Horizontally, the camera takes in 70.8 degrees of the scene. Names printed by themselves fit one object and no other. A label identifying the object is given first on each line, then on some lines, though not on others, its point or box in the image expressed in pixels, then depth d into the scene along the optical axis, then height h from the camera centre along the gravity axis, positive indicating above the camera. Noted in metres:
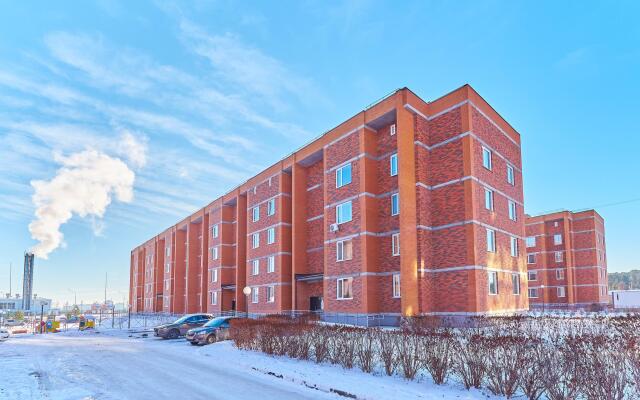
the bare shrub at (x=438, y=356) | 9.66 -2.06
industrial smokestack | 106.00 -4.54
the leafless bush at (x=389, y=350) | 10.77 -2.17
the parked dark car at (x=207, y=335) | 21.42 -3.48
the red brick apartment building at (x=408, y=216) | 26.58 +2.97
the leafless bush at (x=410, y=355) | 10.27 -2.15
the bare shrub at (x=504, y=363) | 8.41 -1.94
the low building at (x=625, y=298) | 63.03 -5.38
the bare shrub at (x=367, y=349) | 11.29 -2.25
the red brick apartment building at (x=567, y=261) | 56.78 -0.08
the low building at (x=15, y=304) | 138.12 -13.30
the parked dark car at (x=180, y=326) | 26.61 -3.85
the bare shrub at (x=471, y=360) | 9.05 -2.02
